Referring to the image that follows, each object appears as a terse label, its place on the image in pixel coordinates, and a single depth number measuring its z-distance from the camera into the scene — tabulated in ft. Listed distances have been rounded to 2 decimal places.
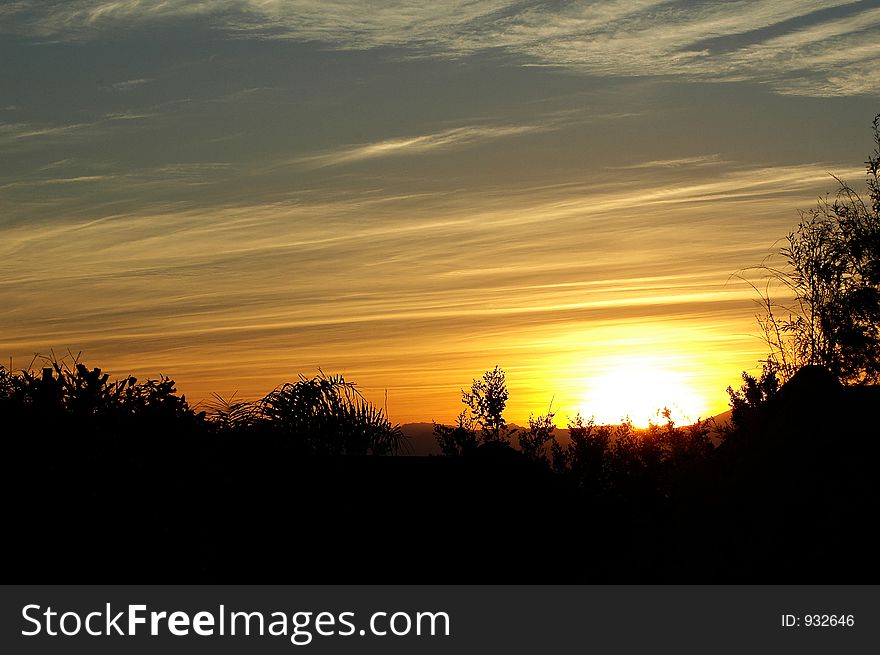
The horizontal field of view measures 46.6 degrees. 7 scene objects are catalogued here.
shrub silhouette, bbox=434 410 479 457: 93.86
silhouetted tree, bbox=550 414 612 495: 88.77
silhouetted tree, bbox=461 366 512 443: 110.42
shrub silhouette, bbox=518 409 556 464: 100.17
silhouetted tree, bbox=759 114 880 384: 126.93
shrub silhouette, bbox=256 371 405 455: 56.29
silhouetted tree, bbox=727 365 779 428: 101.86
